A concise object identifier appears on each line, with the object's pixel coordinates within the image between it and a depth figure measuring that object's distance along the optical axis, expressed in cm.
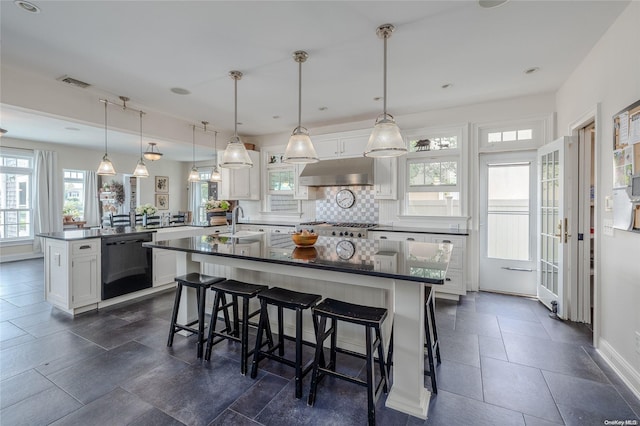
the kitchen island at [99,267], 327
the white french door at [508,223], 398
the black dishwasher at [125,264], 354
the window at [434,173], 430
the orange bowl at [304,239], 249
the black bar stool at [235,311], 221
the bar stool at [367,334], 169
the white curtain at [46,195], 652
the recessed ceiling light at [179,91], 361
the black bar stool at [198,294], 243
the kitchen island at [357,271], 177
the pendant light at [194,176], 550
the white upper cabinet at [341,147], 470
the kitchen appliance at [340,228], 438
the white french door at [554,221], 312
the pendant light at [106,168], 422
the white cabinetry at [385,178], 450
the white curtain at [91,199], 784
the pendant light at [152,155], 516
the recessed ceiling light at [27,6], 202
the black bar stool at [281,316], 194
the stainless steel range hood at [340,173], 441
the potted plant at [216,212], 506
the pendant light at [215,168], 534
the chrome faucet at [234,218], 330
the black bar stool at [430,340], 199
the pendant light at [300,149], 258
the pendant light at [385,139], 216
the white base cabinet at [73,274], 324
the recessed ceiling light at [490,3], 203
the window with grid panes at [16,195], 622
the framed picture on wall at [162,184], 875
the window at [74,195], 771
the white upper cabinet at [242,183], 577
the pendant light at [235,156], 286
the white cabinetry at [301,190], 527
